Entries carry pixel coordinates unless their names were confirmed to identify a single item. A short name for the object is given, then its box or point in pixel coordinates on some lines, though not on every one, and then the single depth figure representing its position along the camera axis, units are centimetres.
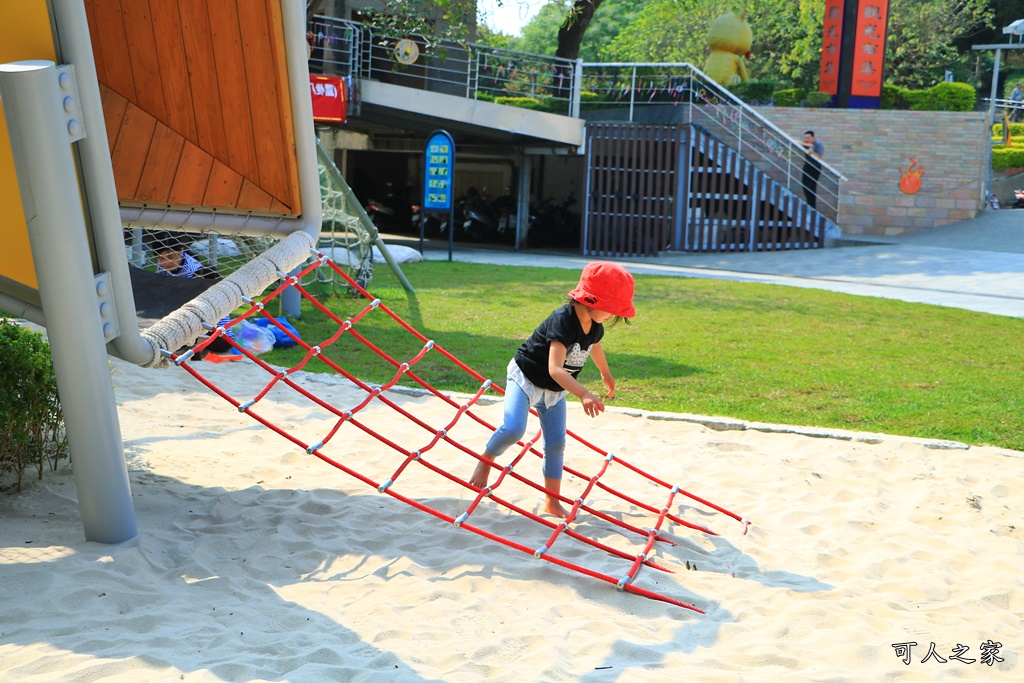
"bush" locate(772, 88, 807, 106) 2336
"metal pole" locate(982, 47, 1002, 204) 2177
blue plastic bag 820
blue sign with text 1555
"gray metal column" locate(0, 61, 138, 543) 340
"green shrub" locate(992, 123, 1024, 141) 2736
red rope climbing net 386
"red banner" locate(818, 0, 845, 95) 2203
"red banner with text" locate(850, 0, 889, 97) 2184
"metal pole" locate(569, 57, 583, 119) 1908
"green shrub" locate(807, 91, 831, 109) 2241
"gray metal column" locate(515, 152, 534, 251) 2067
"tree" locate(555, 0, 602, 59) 2163
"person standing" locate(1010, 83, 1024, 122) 2768
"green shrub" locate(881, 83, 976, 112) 2166
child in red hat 407
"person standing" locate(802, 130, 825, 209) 1928
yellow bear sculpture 2606
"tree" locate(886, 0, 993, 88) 3317
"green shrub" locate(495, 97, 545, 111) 2159
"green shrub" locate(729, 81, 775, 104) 2319
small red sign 1670
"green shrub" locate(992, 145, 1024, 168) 2516
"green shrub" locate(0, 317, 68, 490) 432
